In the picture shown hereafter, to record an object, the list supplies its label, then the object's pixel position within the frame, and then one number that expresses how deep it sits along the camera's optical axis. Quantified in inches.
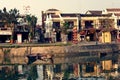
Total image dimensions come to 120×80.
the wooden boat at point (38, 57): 2593.5
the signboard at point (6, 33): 3218.5
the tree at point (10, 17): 3209.2
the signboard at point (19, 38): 3208.7
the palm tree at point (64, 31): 3307.1
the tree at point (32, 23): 3286.9
